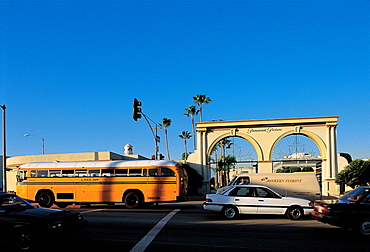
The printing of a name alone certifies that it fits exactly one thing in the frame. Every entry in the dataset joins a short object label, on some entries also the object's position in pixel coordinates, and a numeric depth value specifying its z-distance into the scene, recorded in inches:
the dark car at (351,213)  456.8
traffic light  850.8
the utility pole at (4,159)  1140.4
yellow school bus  869.8
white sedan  628.1
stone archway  1317.7
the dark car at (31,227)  361.1
